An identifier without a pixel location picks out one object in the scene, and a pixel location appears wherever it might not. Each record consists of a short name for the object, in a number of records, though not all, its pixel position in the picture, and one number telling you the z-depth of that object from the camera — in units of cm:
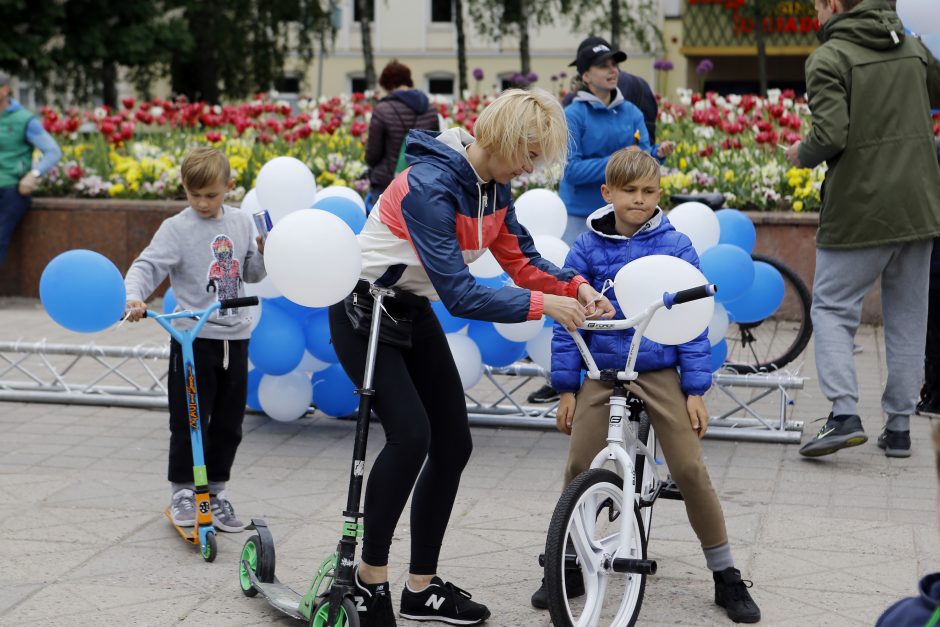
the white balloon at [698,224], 637
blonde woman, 383
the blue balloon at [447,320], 640
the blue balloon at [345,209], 628
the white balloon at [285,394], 662
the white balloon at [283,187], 636
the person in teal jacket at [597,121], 709
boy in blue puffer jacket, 429
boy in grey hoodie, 520
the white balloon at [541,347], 653
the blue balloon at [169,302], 645
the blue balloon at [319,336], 639
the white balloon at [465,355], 629
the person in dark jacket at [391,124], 901
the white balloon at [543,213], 668
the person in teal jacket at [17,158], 1106
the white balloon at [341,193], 660
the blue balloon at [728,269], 626
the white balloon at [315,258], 387
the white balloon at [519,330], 629
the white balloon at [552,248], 608
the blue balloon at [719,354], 658
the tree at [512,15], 3241
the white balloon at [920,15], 591
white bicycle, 380
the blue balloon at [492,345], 646
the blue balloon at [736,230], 689
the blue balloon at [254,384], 674
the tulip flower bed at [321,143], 1043
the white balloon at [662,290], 397
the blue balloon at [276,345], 636
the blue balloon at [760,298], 668
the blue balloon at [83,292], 462
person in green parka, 604
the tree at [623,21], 3262
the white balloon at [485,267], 611
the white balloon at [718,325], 643
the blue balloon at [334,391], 664
